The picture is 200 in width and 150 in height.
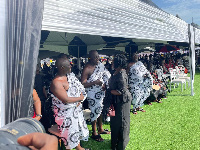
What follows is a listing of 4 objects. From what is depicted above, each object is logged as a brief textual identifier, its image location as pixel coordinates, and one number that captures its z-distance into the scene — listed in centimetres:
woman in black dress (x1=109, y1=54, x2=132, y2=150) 345
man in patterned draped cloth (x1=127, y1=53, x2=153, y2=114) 580
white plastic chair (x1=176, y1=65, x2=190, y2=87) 1014
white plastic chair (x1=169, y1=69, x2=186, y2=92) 920
